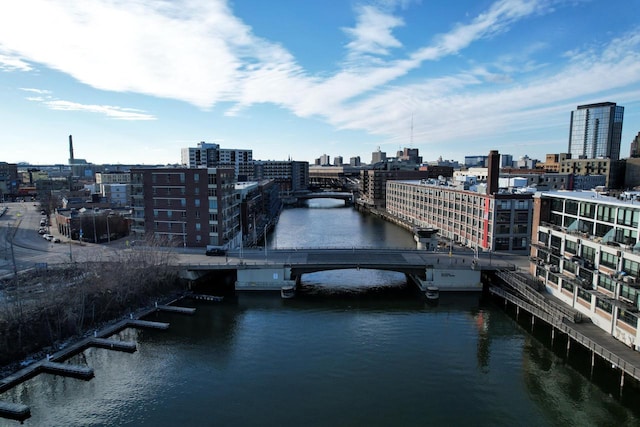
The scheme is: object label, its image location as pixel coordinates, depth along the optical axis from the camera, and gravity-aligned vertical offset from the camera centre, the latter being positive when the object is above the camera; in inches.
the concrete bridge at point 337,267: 1942.7 -450.1
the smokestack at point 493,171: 2434.8 -2.7
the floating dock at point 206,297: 1822.1 -553.5
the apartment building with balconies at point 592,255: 1227.2 -283.1
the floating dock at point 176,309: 1650.0 -547.2
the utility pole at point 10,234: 2637.8 -435.8
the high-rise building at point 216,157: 7155.5 +191.2
